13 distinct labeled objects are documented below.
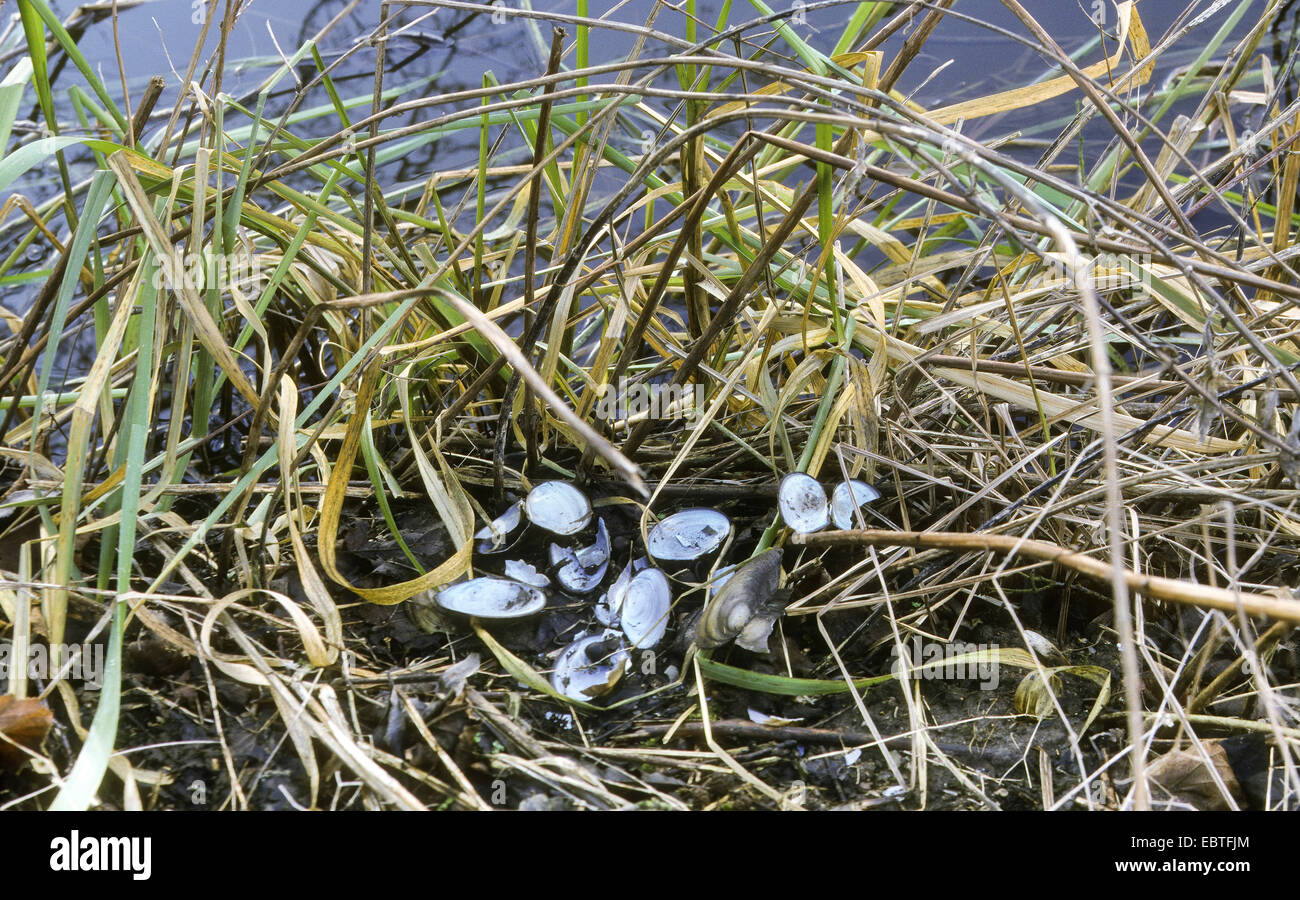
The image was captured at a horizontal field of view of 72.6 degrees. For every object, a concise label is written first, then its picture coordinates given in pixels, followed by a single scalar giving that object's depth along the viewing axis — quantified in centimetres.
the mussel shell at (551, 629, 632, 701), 127
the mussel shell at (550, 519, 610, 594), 145
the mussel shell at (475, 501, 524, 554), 150
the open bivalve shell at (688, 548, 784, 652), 127
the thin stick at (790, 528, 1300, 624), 80
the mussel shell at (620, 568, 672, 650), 136
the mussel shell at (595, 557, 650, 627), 141
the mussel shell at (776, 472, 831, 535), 136
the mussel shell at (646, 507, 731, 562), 144
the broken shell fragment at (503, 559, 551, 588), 145
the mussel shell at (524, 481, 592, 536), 147
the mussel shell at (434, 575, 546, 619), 134
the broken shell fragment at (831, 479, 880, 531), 140
